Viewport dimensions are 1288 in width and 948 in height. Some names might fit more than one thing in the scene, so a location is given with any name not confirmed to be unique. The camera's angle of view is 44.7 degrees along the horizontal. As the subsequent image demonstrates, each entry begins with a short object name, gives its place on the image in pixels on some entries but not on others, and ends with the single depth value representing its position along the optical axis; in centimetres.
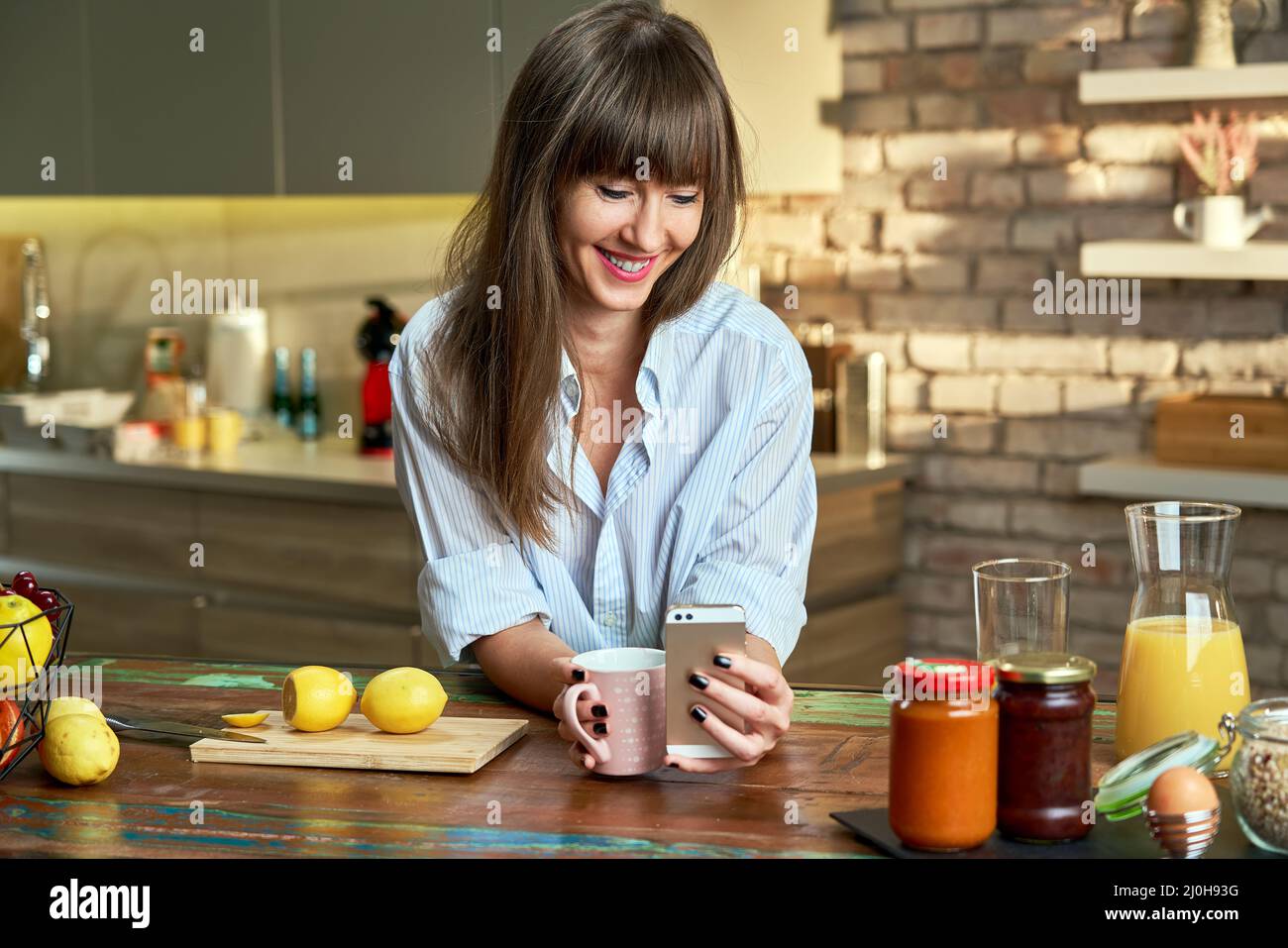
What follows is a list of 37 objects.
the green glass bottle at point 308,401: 380
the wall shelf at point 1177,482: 273
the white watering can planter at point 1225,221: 278
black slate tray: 107
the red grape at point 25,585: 131
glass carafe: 124
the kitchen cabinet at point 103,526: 346
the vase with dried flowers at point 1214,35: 278
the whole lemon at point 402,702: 137
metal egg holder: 106
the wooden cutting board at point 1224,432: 278
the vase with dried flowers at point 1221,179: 278
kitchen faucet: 411
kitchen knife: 140
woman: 154
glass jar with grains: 104
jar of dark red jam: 107
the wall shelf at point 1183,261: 272
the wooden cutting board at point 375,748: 130
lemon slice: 139
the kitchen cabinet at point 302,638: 317
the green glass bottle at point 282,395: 388
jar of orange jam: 106
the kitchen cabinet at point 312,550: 314
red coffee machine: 352
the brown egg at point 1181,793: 106
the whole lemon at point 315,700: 137
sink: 355
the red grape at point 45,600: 132
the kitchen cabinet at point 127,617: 348
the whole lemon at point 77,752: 126
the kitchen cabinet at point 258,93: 324
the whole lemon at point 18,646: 122
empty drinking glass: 119
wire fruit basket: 123
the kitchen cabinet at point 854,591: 304
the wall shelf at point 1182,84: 270
